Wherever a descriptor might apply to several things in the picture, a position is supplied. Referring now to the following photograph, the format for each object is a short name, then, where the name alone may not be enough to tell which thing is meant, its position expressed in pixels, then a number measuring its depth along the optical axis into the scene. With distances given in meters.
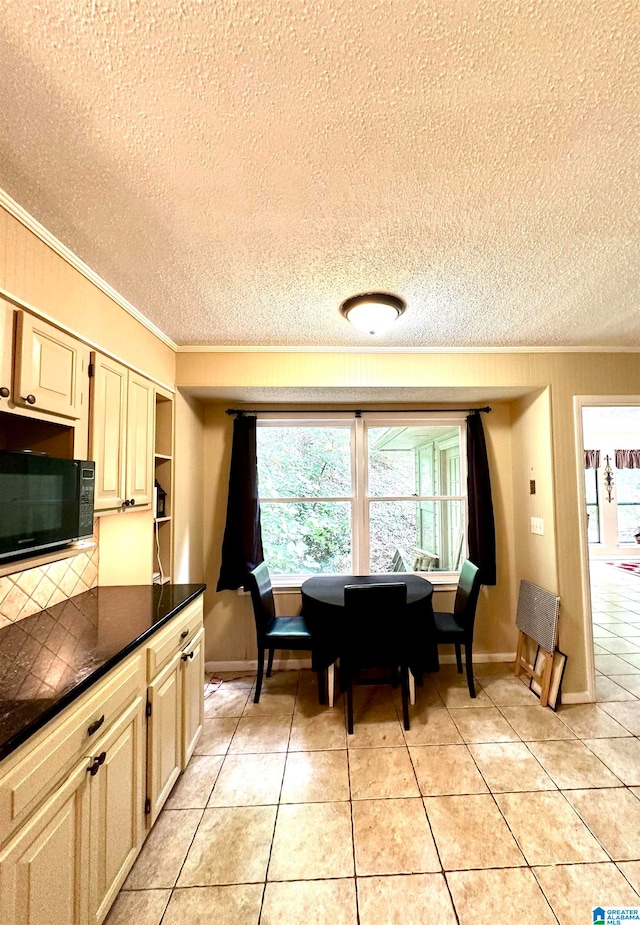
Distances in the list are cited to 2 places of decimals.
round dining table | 2.59
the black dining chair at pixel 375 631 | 2.37
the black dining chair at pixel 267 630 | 2.71
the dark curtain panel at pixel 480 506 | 3.28
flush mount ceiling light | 2.01
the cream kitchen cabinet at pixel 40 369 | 1.29
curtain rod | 3.37
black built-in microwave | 1.22
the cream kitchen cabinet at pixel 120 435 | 1.79
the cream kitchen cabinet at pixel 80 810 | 0.94
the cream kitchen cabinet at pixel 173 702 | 1.62
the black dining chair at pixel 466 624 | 2.73
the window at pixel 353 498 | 3.47
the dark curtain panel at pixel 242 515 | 3.21
